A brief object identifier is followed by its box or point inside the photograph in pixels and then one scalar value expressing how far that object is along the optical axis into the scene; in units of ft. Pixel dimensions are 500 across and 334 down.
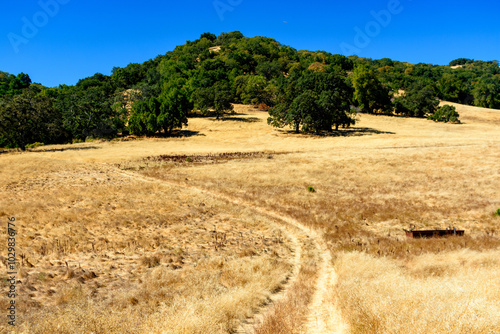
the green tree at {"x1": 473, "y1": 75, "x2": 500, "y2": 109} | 402.11
